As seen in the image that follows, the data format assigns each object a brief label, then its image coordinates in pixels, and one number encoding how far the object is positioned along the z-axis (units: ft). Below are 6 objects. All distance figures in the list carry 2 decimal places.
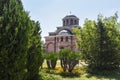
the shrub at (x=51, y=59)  79.05
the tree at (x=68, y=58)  73.94
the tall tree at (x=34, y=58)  42.73
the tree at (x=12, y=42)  28.37
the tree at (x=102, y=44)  77.77
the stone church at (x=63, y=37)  181.98
